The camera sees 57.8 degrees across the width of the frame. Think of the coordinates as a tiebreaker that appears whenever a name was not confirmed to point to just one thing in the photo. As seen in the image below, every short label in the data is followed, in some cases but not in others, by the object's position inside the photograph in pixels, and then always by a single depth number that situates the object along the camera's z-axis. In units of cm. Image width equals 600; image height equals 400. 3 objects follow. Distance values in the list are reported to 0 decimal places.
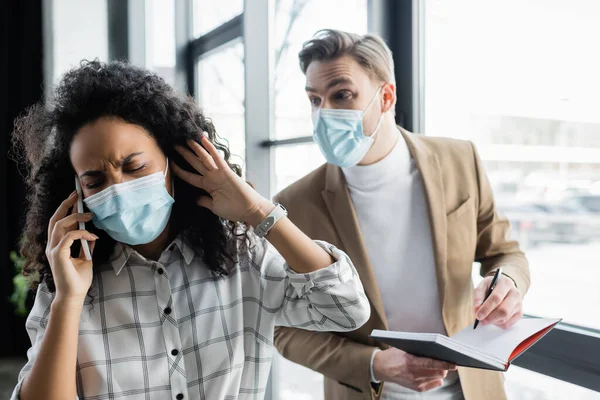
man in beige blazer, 144
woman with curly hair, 114
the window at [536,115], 157
